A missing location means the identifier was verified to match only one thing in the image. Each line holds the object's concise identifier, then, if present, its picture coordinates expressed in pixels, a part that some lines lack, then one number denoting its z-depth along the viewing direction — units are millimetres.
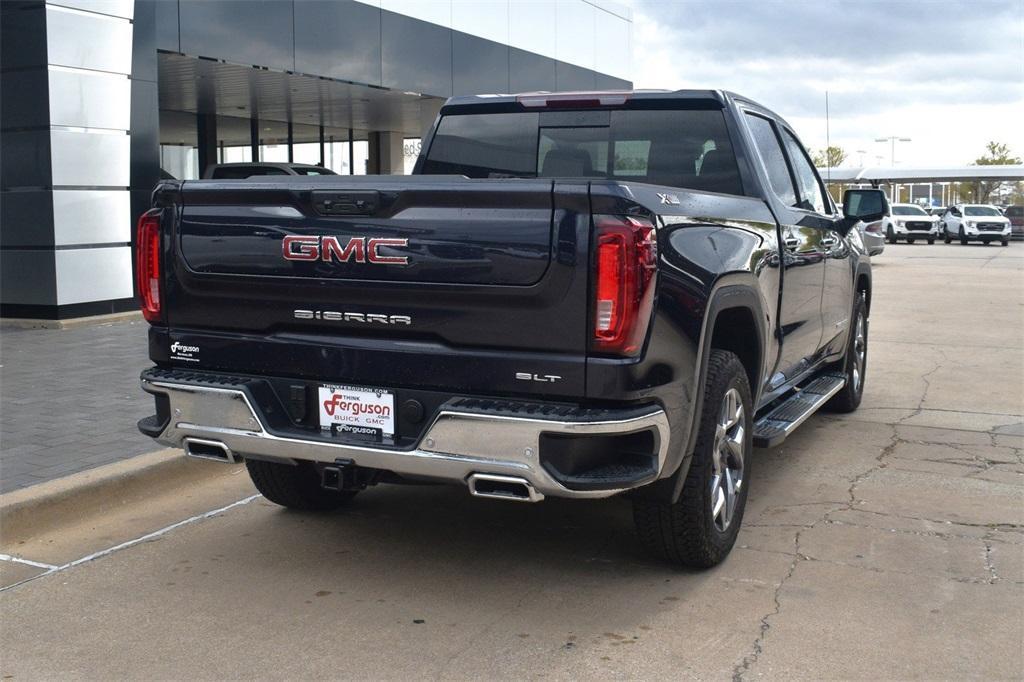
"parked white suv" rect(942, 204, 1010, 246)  42062
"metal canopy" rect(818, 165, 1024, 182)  57112
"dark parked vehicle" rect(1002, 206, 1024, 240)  46719
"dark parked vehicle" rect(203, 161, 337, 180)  15445
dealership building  12820
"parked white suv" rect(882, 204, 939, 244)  43344
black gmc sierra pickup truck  3803
